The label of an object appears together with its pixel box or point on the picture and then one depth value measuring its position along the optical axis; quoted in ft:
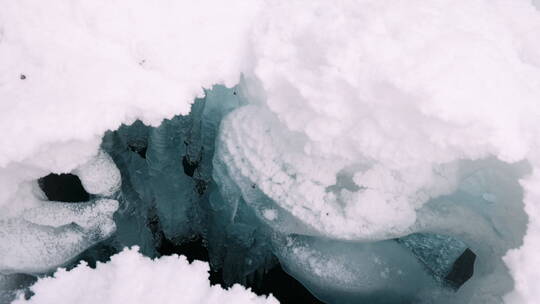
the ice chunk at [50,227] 6.52
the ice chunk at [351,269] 7.64
